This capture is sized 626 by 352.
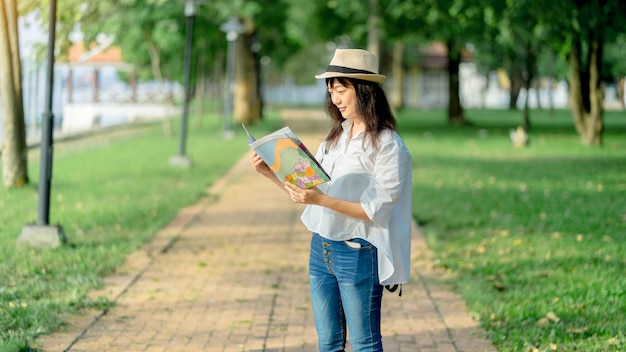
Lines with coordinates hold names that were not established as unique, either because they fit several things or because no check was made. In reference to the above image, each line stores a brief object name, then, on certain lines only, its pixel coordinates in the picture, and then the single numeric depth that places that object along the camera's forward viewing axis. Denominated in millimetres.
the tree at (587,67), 26055
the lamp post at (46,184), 13376
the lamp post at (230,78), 41601
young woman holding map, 5826
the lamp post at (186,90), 27133
